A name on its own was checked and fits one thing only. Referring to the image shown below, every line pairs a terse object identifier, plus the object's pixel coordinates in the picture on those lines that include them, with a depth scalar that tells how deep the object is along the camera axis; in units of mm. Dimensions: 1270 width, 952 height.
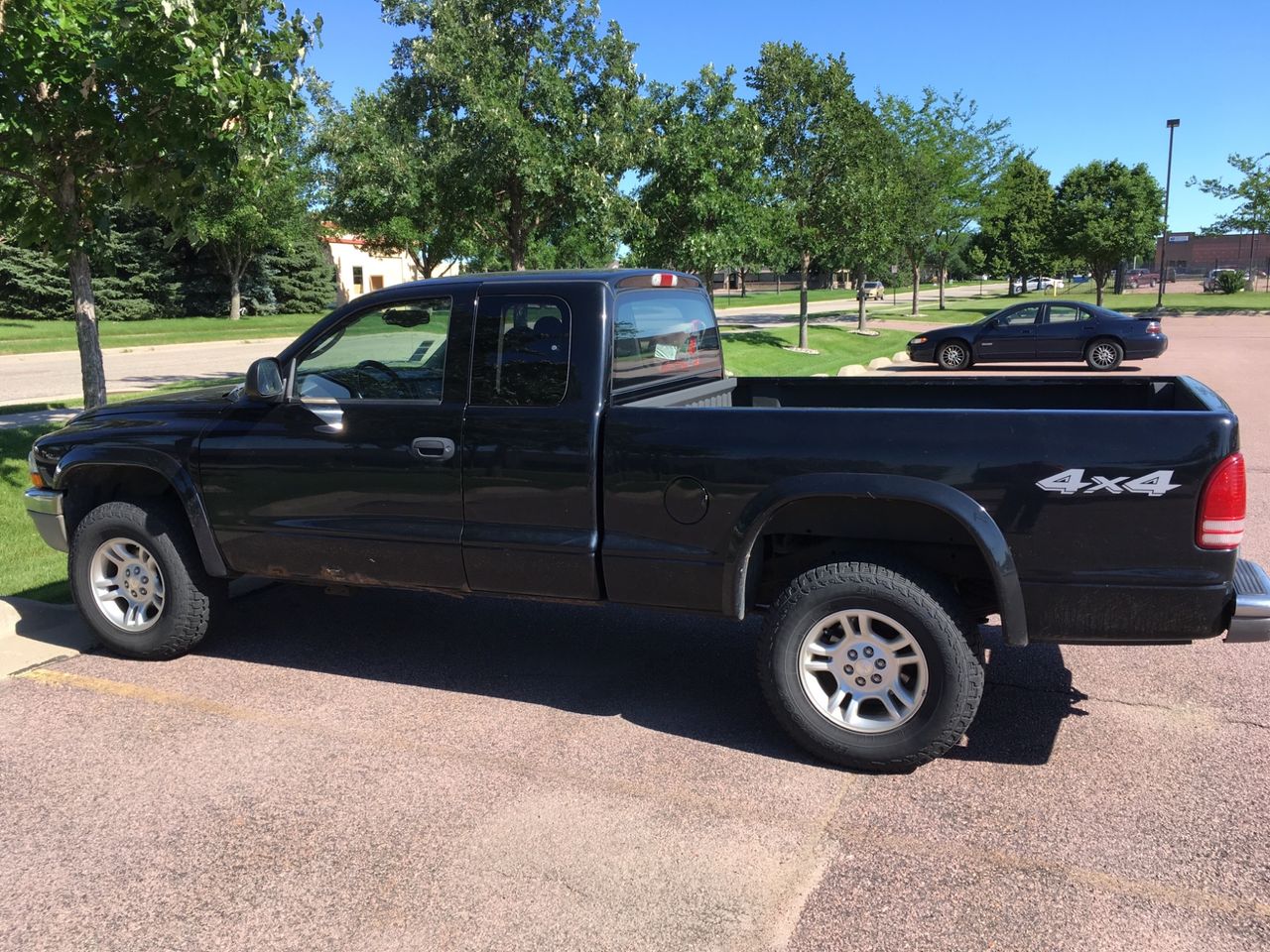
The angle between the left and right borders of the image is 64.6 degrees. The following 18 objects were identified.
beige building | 57188
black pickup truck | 3572
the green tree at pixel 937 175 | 30641
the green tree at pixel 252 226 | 29484
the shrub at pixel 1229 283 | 55500
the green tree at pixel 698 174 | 15625
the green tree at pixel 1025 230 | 60491
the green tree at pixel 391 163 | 12992
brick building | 94312
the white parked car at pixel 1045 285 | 79788
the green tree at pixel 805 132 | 21141
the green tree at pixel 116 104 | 6469
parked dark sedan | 20406
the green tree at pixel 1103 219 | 43562
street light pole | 43062
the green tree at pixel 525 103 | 12516
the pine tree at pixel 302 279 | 41281
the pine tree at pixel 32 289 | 32969
